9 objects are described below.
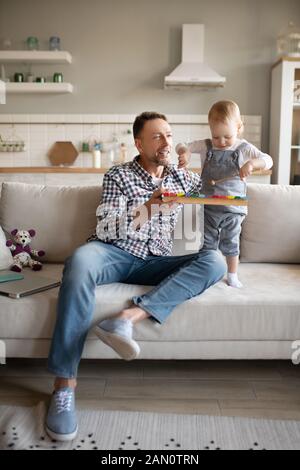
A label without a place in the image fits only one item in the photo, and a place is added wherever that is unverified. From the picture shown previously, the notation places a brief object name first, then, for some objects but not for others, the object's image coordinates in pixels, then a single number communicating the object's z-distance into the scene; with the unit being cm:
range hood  472
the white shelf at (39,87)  489
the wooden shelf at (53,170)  439
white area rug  153
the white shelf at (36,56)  480
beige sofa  180
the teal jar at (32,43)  489
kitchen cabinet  453
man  163
